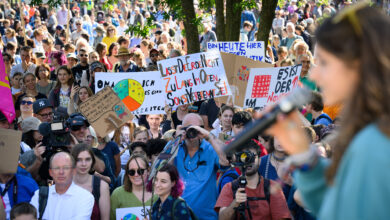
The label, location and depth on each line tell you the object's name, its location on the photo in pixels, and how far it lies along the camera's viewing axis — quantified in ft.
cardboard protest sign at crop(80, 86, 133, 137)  24.26
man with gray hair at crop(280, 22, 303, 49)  53.06
